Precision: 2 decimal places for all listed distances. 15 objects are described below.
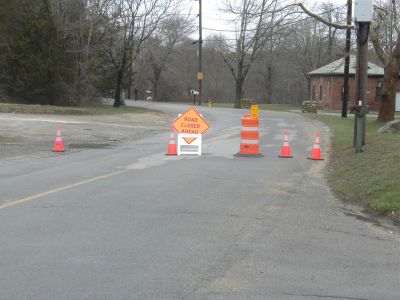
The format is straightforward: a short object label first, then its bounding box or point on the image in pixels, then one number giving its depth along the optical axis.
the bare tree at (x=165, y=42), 48.13
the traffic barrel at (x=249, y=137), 15.52
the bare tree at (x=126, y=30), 42.81
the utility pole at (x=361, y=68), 15.51
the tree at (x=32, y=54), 36.12
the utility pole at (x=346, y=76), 35.99
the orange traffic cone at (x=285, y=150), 15.85
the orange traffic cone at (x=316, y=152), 15.59
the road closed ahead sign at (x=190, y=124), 15.70
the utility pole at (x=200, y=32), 59.66
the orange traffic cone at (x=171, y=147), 15.82
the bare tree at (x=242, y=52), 25.27
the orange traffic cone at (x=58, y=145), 17.09
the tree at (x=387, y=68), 25.81
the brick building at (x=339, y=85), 55.88
